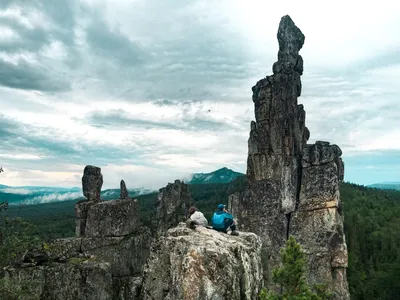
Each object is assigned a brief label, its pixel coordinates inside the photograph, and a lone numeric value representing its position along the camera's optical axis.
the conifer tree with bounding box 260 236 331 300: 27.16
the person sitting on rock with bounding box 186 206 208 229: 17.40
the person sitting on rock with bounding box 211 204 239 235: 18.45
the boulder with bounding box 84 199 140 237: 31.94
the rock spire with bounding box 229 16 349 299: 43.03
